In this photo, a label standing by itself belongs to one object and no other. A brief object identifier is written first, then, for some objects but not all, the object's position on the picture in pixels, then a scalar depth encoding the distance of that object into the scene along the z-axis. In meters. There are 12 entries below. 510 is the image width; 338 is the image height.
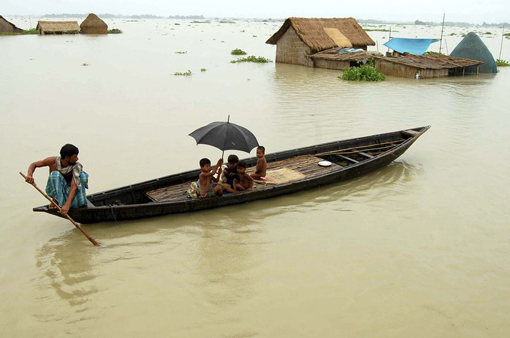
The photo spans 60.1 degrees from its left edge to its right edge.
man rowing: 5.11
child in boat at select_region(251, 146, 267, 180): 6.56
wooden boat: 5.73
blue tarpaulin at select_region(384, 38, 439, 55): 23.33
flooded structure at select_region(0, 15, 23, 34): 40.78
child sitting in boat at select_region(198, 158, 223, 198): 5.97
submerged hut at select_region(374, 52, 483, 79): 19.20
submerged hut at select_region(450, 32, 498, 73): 21.42
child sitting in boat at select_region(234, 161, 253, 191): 6.27
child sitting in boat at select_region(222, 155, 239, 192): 6.19
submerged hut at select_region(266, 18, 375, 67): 22.50
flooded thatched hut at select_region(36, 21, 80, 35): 42.41
